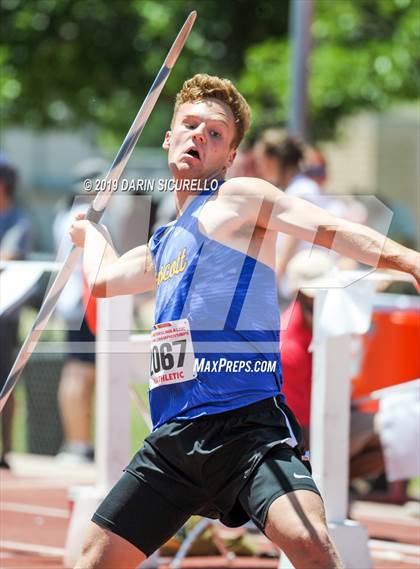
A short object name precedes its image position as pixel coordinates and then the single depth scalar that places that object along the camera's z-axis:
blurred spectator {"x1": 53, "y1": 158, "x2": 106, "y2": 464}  19.19
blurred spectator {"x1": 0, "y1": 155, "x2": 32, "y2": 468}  18.84
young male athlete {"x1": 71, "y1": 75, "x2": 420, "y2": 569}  8.13
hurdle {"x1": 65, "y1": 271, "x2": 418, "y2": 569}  11.82
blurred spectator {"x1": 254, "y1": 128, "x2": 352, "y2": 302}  17.41
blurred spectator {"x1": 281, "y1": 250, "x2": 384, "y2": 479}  12.91
